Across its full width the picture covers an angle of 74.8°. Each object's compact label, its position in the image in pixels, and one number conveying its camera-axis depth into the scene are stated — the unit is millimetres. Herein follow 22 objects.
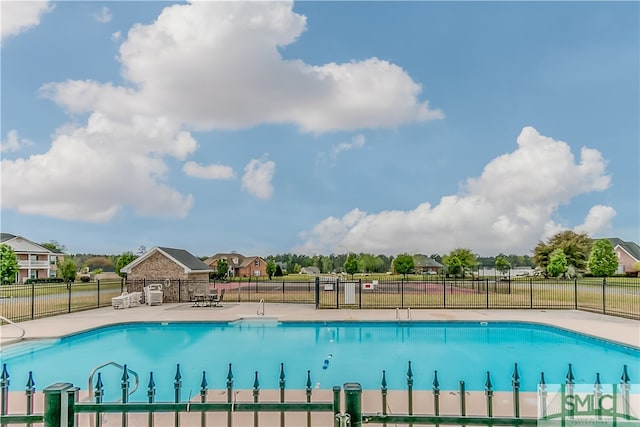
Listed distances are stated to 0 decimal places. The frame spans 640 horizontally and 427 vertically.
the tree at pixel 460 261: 58594
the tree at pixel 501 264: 78088
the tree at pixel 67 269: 48219
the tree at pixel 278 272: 65512
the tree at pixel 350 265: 61750
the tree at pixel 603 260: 47281
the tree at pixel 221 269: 51644
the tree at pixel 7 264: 40469
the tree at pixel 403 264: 72625
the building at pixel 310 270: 98062
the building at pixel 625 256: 57719
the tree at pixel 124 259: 54356
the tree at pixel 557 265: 48656
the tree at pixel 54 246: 74444
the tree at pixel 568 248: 55594
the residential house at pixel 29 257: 51250
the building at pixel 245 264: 71875
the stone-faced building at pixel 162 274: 24203
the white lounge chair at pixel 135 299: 22380
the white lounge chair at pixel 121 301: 21445
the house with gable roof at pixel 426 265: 94575
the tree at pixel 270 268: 59281
